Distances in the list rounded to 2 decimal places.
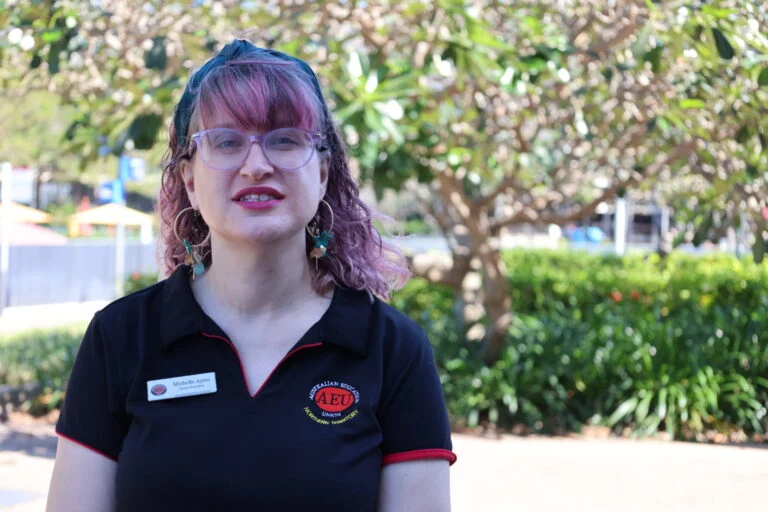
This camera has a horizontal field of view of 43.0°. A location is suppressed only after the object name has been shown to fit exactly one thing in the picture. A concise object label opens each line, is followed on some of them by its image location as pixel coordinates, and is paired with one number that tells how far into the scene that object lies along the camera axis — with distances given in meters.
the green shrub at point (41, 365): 9.66
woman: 1.80
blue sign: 17.97
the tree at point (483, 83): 5.79
